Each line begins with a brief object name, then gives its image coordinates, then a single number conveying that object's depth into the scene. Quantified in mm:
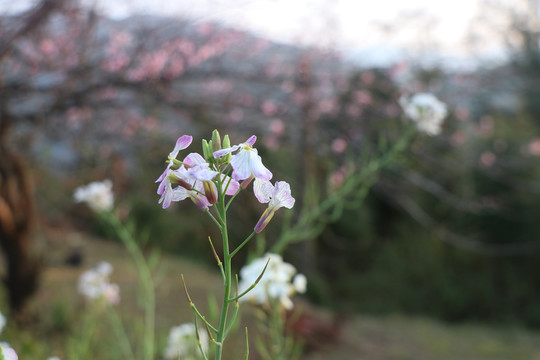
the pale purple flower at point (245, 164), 278
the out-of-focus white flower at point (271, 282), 481
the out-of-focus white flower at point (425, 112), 698
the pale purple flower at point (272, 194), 303
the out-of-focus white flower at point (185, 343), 550
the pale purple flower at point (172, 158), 294
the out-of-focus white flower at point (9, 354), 299
